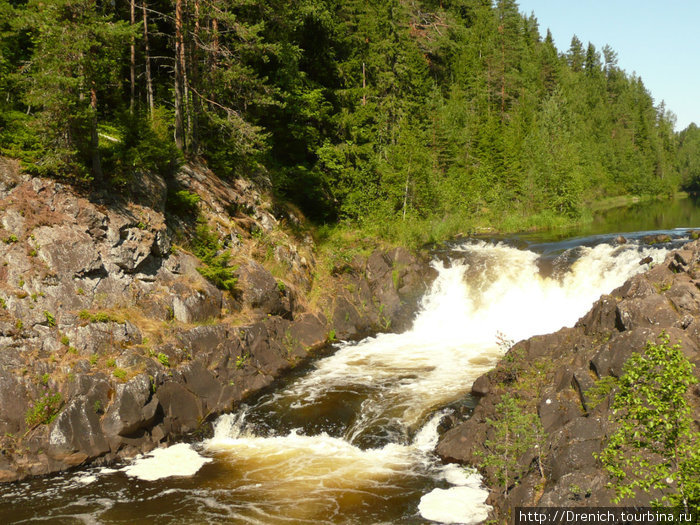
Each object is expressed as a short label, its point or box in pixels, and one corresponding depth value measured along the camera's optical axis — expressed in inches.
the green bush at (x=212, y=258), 710.5
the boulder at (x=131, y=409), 503.5
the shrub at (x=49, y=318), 536.7
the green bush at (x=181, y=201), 763.4
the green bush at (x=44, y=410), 482.6
